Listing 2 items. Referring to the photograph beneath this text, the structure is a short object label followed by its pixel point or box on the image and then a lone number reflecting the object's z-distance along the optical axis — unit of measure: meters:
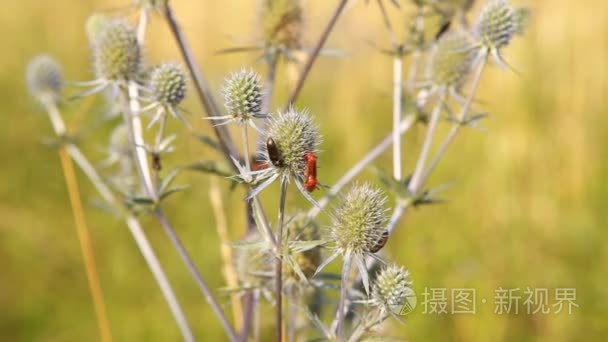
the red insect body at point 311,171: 0.51
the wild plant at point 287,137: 0.51
